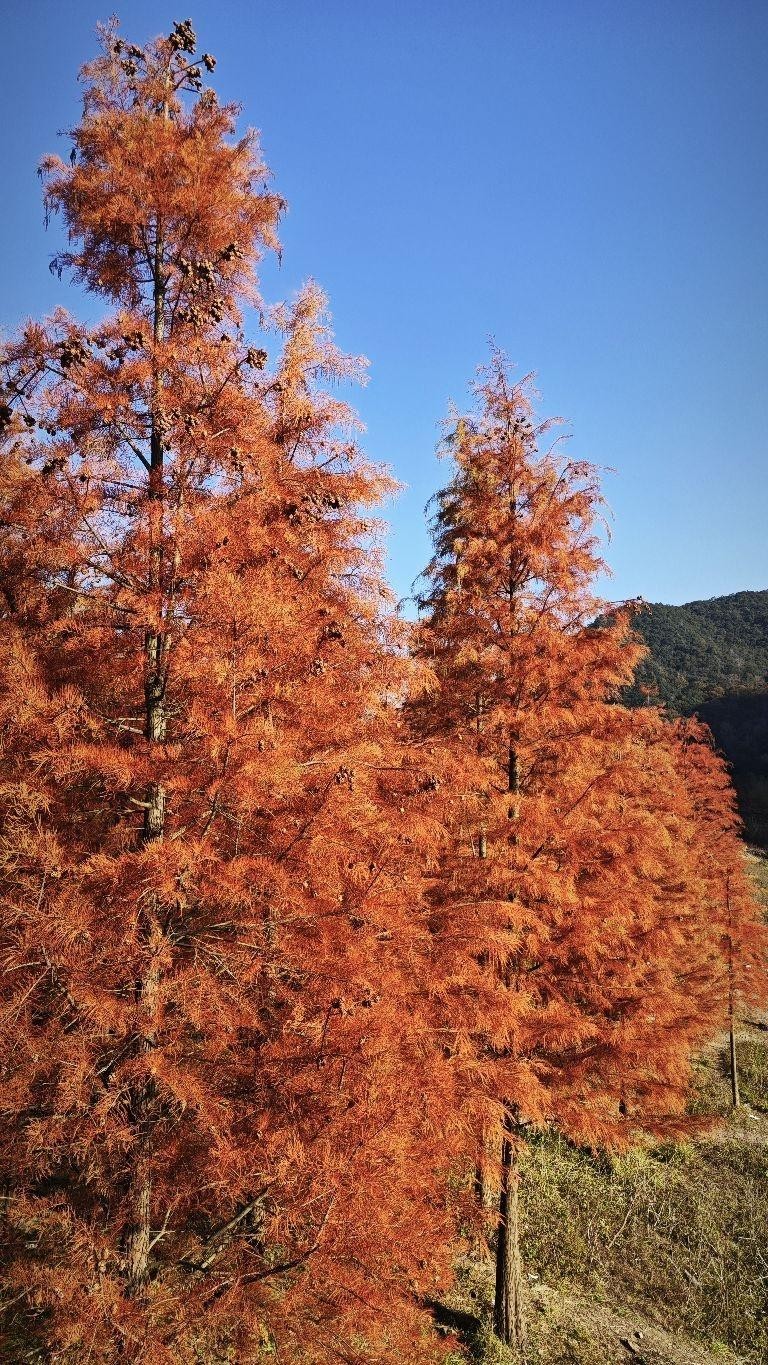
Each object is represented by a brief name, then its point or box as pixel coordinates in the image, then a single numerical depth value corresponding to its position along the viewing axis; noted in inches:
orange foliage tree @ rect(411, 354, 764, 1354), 273.0
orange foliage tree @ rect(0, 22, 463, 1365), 160.6
